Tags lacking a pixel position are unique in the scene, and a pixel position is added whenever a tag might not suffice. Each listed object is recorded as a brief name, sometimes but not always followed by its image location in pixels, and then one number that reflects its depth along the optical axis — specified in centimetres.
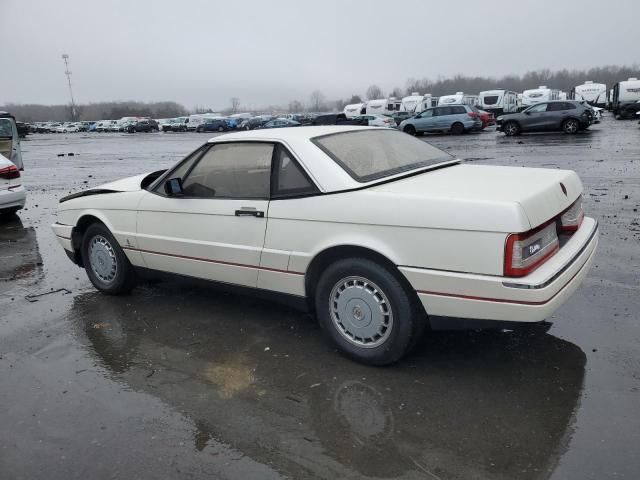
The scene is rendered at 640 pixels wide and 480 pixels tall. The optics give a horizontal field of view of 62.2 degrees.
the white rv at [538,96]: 4025
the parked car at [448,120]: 2755
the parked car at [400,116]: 3897
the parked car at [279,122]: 4367
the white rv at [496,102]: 3994
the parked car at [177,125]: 5947
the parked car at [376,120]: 3275
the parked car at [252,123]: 5144
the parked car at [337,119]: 3128
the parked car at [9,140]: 1253
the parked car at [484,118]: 2861
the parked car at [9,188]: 900
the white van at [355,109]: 4797
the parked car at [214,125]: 5281
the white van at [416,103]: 4384
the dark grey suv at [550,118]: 2286
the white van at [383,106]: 4891
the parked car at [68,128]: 7878
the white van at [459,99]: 3828
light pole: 10738
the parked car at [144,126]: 6291
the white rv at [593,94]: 4547
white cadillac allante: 306
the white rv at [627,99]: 3253
